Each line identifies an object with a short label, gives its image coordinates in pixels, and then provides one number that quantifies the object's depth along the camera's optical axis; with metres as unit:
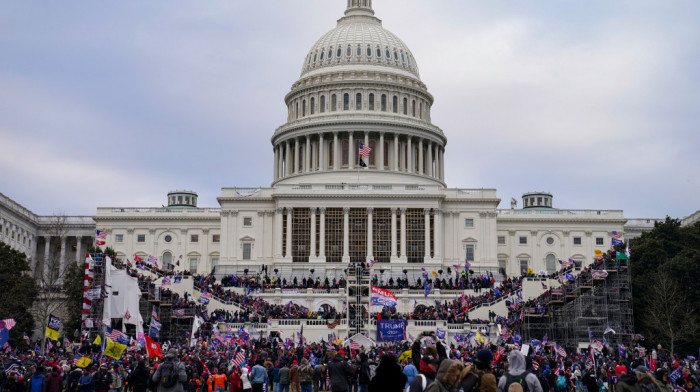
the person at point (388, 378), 16.41
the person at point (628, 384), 17.95
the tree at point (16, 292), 65.75
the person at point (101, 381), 25.41
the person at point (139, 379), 25.11
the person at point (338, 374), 25.67
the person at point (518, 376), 15.55
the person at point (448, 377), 14.68
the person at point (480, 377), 14.87
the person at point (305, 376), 28.42
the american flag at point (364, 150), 98.93
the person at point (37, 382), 25.41
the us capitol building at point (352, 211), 95.75
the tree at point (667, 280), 63.97
